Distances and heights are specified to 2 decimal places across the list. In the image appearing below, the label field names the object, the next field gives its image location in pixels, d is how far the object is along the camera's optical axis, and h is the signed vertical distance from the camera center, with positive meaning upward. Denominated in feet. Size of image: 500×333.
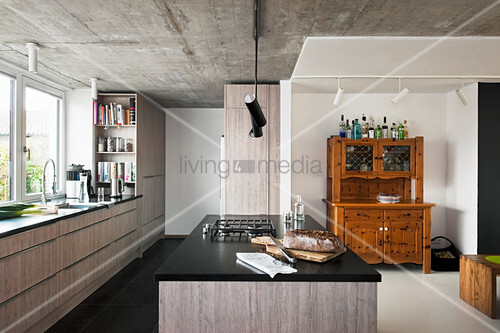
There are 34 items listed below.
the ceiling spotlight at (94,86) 14.58 +3.14
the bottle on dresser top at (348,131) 16.61 +1.58
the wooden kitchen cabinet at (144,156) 17.74 +0.43
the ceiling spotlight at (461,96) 14.03 +2.71
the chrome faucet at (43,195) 12.17 -1.05
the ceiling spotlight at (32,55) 10.56 +3.18
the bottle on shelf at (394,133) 16.36 +1.49
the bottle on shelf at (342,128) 16.61 +1.75
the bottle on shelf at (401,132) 16.61 +1.55
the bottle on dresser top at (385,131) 16.70 +1.64
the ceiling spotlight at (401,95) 13.33 +2.62
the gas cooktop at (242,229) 8.31 -1.51
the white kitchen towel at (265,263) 5.54 -1.58
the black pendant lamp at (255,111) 7.05 +1.10
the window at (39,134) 14.08 +1.25
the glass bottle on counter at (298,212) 10.25 -1.31
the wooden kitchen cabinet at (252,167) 15.37 -0.08
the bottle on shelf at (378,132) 16.45 +1.53
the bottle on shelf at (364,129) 16.86 +1.74
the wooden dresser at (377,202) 15.53 -1.59
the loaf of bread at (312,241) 6.37 -1.35
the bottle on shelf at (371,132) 16.49 +1.51
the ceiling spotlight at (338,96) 13.41 +2.57
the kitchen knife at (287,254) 5.89 -1.51
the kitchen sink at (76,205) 13.25 -1.52
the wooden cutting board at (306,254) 6.10 -1.54
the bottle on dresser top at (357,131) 16.52 +1.57
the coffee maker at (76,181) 15.43 -0.71
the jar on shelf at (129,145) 17.72 +0.95
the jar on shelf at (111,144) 17.34 +0.96
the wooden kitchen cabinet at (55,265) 8.37 -2.96
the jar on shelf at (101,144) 17.26 +0.93
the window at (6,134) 12.60 +1.02
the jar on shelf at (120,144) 17.46 +0.97
